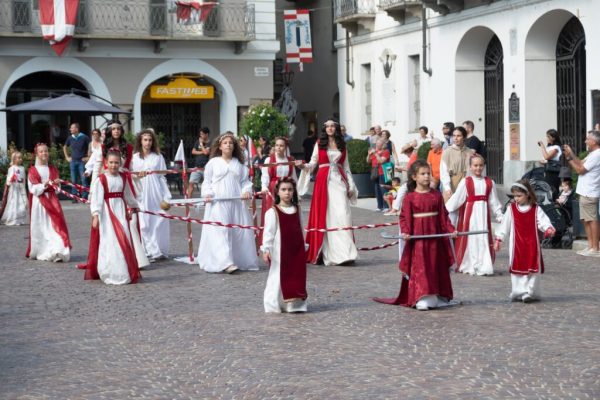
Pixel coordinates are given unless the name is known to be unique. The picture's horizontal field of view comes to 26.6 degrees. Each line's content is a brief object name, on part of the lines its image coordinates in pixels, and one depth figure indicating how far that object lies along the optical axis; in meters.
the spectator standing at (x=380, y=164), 25.70
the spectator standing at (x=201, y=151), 25.38
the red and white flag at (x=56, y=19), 33.94
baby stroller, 17.80
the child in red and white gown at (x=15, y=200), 23.38
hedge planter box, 29.28
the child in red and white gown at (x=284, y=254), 11.49
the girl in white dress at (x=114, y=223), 14.04
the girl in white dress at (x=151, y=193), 16.64
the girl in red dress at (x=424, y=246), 11.61
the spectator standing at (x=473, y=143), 21.77
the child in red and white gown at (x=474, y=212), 14.75
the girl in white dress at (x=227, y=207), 15.19
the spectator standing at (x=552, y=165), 18.70
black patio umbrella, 28.72
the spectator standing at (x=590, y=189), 16.56
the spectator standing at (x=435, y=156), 21.13
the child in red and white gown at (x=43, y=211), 16.78
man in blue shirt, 29.06
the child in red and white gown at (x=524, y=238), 12.00
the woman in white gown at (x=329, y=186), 15.89
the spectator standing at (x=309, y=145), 37.62
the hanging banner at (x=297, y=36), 37.56
